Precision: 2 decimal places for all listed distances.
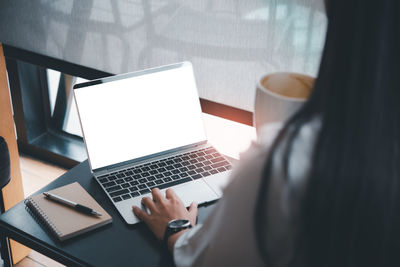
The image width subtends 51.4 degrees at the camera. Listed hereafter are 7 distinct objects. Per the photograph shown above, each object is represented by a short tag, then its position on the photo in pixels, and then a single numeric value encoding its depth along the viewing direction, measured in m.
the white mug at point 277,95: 0.76
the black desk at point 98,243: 0.81
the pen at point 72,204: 0.90
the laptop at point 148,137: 1.01
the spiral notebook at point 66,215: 0.85
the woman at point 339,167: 0.47
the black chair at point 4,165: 1.47
